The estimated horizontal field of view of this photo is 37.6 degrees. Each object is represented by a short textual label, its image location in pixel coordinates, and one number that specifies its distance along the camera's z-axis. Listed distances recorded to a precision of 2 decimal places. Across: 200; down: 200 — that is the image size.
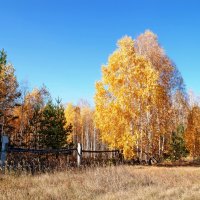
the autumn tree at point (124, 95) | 19.83
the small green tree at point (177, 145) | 29.34
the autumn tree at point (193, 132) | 26.00
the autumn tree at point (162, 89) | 21.59
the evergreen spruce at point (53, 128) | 26.23
